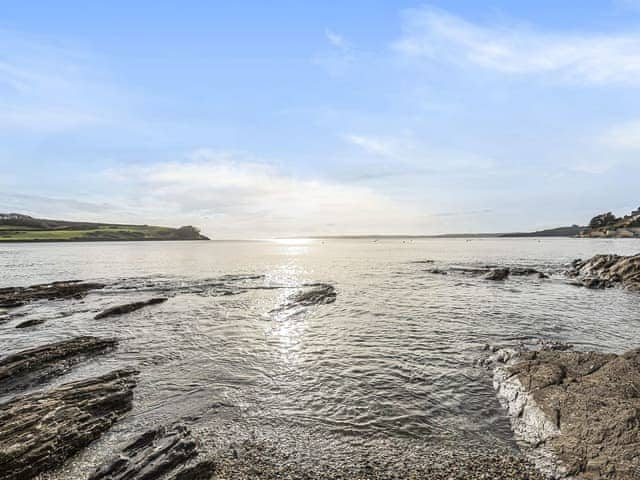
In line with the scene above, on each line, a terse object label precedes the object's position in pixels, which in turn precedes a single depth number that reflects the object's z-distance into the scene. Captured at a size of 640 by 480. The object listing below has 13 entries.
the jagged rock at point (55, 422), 7.80
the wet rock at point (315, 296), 29.75
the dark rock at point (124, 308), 24.66
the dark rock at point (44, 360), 13.27
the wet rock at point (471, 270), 50.58
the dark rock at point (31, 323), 21.80
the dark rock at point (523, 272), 47.95
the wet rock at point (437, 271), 52.08
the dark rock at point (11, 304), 28.86
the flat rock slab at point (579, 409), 7.21
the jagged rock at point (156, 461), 7.32
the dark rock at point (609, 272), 37.28
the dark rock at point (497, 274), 43.46
